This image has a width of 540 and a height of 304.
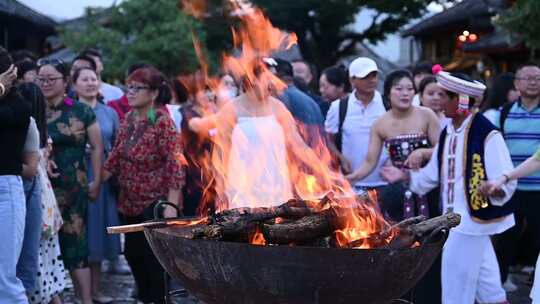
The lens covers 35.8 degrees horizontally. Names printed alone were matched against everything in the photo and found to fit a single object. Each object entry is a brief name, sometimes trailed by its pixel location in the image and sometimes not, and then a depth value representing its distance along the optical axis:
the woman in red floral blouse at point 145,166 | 6.15
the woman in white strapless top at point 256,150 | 4.70
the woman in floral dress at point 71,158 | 6.36
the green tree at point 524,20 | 11.42
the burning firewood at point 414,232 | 3.75
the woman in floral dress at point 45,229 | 5.79
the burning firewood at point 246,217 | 3.70
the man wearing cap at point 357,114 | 6.95
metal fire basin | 3.40
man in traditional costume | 5.56
